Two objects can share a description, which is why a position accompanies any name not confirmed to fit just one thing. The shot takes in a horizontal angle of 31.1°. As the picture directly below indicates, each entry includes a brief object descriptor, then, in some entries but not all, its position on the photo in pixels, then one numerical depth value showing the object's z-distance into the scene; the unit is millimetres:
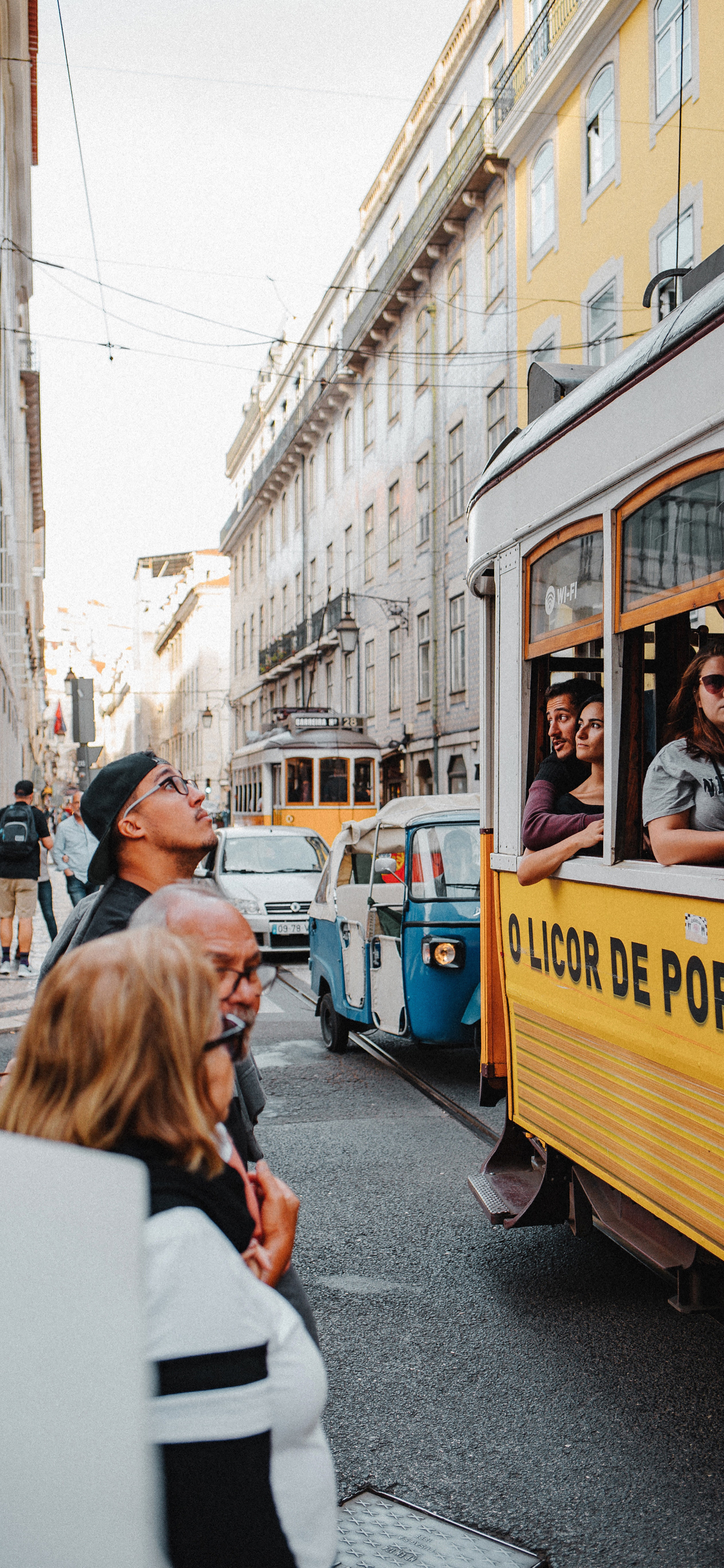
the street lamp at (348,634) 27031
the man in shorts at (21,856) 12492
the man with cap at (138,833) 2764
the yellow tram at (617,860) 3168
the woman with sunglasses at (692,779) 3361
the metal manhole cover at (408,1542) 2816
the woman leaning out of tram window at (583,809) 3998
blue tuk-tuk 7773
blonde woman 1445
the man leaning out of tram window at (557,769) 4234
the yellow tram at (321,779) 25047
